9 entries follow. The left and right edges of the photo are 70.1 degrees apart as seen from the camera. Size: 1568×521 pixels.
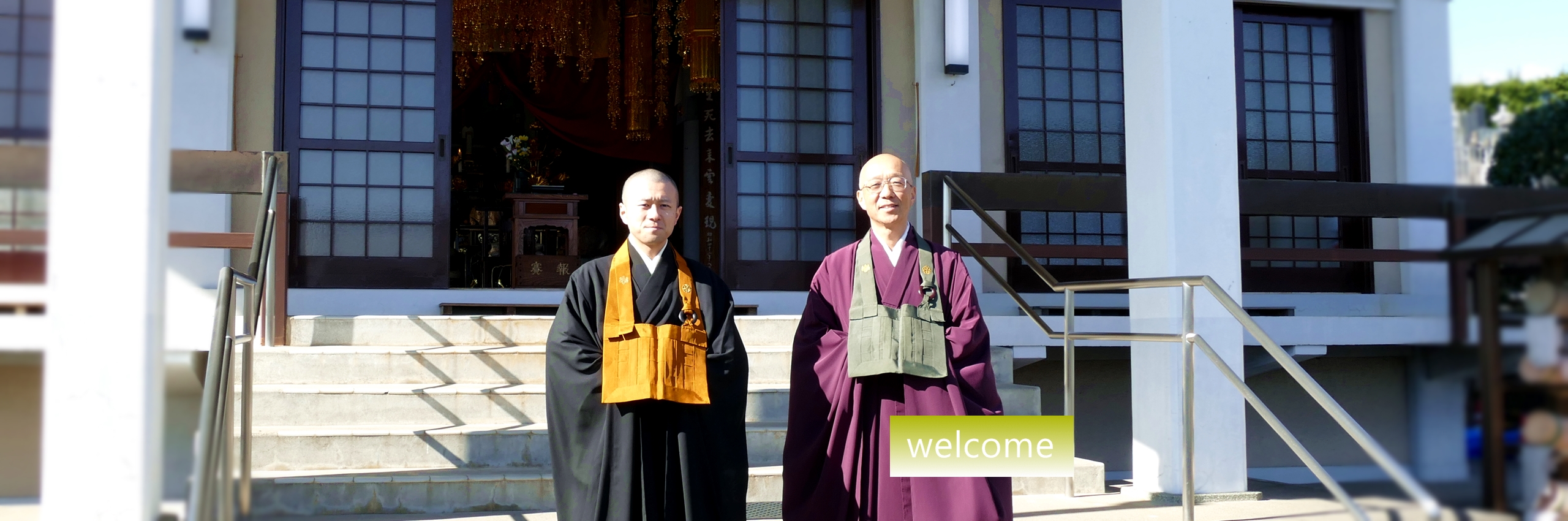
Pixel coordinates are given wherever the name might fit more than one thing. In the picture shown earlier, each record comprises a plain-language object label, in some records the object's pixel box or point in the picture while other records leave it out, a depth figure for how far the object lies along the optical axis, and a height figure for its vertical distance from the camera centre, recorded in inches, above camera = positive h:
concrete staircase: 143.1 -17.4
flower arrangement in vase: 364.8 +45.7
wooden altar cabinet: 322.3 +18.4
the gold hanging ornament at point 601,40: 329.1 +78.0
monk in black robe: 116.1 -11.7
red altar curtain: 368.5 +64.9
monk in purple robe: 121.0 -10.3
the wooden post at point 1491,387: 53.7 -4.4
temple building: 166.6 +22.9
